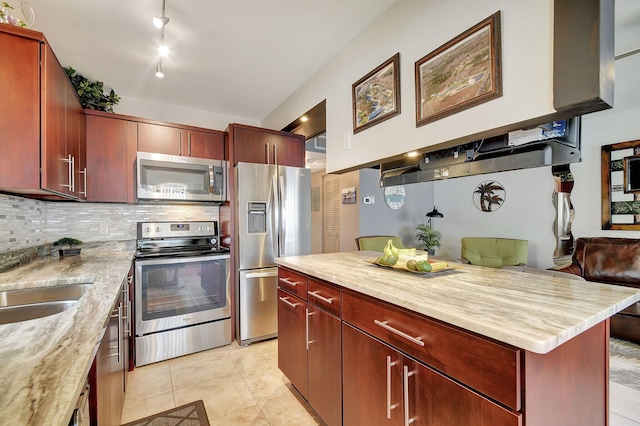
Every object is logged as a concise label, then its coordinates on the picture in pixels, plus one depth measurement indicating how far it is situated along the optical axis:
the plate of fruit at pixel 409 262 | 1.50
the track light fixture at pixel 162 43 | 1.83
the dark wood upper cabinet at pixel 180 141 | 2.84
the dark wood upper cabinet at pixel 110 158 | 2.62
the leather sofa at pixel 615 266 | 2.74
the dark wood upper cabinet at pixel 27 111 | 1.42
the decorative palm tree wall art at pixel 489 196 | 4.73
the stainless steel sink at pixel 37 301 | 1.33
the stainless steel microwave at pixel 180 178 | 2.65
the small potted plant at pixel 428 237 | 5.14
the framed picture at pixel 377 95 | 1.92
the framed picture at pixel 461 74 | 1.38
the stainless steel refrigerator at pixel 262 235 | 2.81
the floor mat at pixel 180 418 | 1.75
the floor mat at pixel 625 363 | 2.19
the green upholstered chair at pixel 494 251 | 4.08
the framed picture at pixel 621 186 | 3.37
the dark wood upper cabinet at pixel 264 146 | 2.96
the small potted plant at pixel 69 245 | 2.29
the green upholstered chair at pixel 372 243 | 4.04
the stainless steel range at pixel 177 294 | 2.46
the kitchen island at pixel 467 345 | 0.81
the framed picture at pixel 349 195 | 5.06
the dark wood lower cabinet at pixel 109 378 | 0.92
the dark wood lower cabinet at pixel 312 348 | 1.51
